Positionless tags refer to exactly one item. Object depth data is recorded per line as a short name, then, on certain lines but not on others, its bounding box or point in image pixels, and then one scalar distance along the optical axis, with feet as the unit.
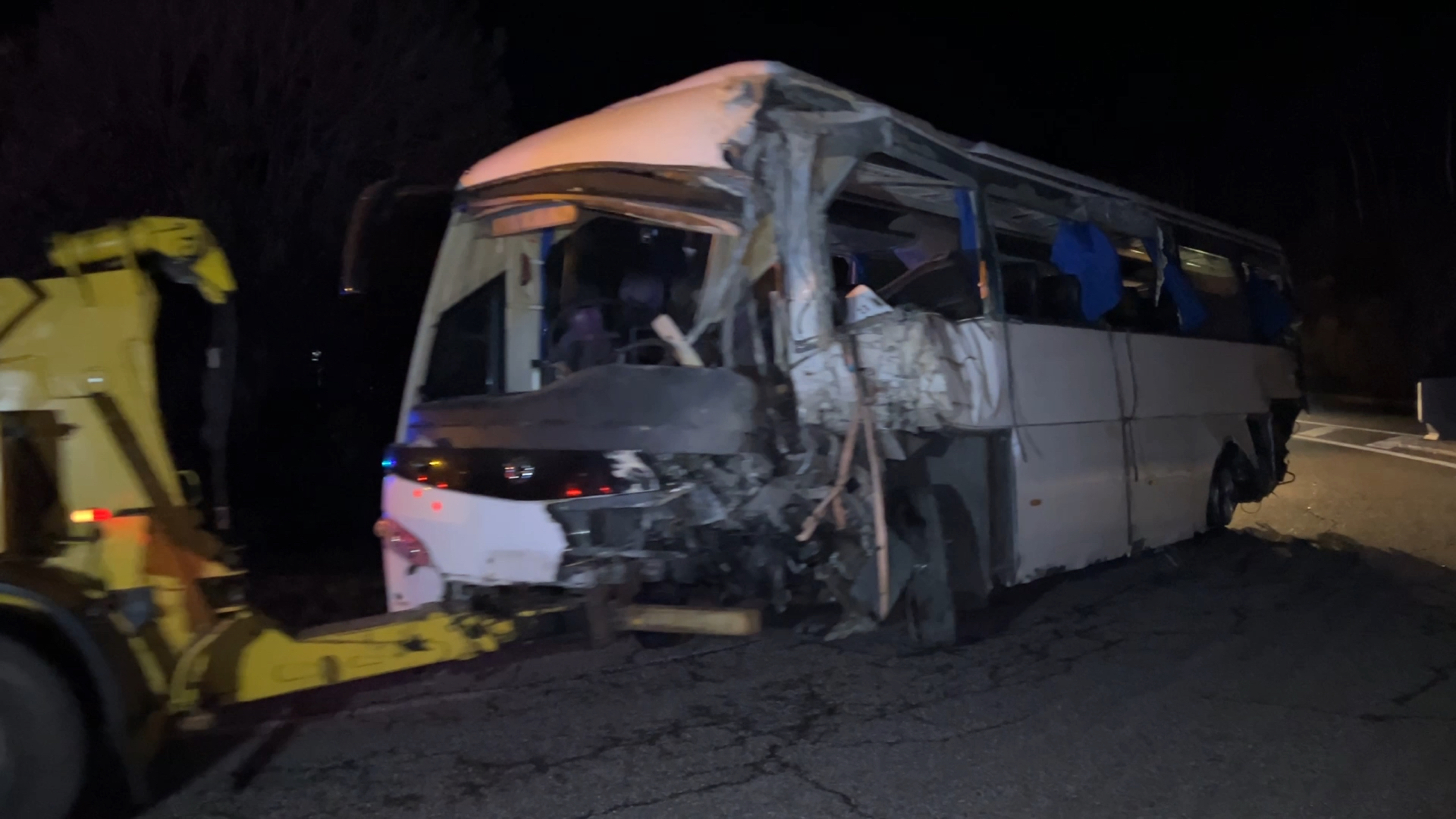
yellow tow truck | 13.43
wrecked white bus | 19.10
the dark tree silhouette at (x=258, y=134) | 37.55
